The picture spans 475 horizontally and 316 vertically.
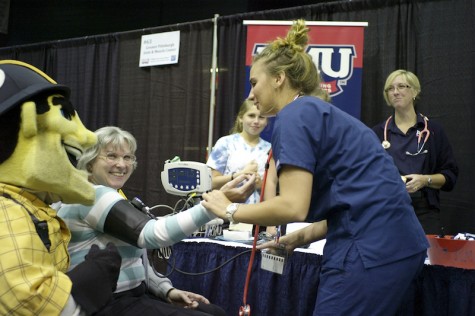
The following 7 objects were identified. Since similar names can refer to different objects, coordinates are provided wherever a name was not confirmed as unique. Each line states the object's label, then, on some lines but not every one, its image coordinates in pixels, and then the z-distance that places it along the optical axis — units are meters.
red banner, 3.89
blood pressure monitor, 2.03
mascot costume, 1.12
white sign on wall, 5.12
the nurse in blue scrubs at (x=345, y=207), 1.33
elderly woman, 1.56
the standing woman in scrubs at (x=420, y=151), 2.94
